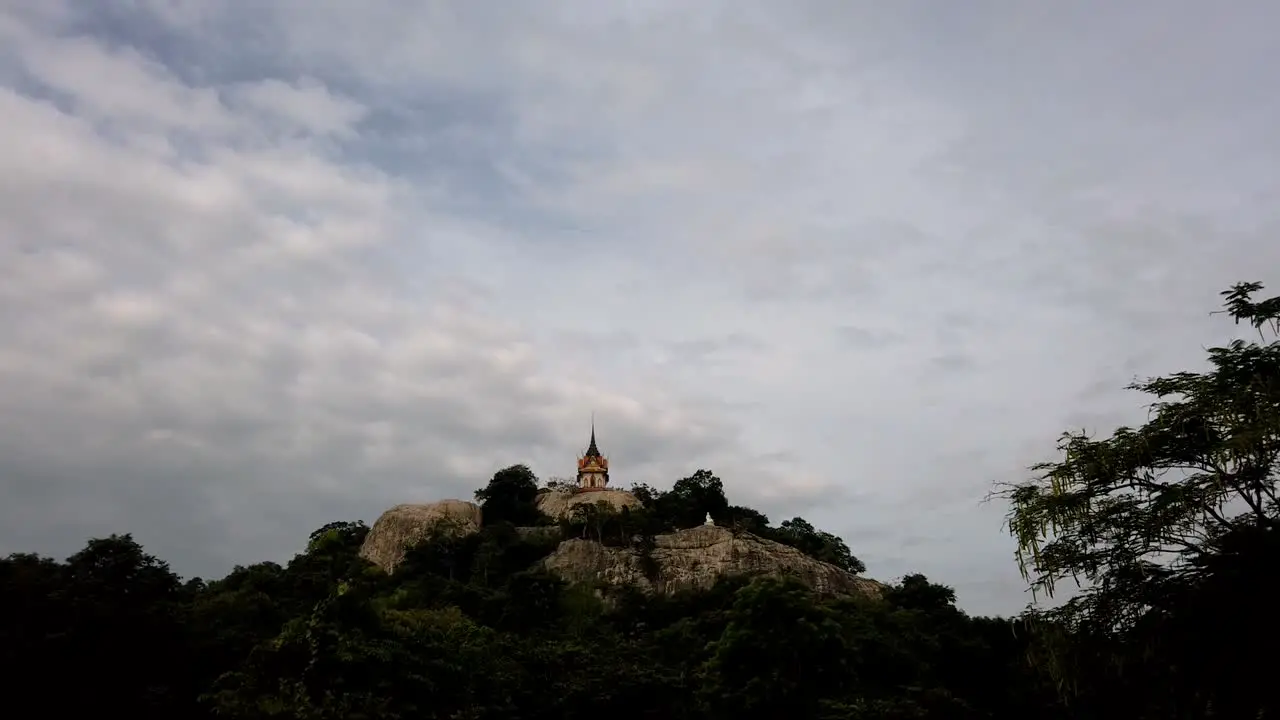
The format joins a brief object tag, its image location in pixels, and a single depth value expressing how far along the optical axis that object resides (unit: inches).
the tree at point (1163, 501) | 546.0
